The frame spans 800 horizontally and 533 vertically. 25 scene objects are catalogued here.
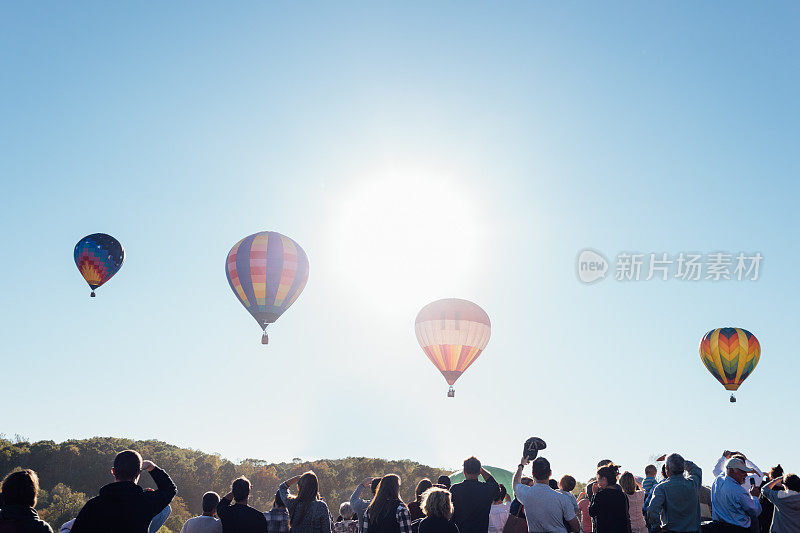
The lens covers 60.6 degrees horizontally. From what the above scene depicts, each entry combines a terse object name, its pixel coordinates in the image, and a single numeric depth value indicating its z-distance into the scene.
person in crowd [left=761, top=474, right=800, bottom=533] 10.04
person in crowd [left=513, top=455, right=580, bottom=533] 7.87
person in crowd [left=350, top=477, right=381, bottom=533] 9.95
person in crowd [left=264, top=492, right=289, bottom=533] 8.47
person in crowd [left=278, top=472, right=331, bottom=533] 8.07
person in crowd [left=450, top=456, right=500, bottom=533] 8.20
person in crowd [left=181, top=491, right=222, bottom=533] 7.95
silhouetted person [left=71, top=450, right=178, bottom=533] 5.70
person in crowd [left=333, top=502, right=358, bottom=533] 10.72
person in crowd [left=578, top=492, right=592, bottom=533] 11.05
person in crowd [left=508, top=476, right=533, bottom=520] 8.66
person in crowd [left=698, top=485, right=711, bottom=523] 19.12
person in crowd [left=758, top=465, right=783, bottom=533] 11.54
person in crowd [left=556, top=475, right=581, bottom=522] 9.44
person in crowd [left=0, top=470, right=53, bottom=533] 5.35
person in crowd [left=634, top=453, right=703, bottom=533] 9.32
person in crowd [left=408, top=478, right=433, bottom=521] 8.90
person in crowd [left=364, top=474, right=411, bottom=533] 7.62
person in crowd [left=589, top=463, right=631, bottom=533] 9.17
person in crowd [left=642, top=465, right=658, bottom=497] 11.25
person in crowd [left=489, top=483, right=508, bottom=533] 9.62
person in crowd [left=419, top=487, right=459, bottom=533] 6.73
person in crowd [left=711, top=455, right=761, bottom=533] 9.94
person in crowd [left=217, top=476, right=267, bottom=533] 7.74
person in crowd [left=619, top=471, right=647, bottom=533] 10.37
